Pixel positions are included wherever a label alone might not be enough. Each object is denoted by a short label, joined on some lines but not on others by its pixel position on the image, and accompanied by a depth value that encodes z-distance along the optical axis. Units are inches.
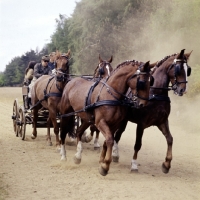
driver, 456.4
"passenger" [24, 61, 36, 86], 478.8
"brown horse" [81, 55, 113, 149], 385.1
